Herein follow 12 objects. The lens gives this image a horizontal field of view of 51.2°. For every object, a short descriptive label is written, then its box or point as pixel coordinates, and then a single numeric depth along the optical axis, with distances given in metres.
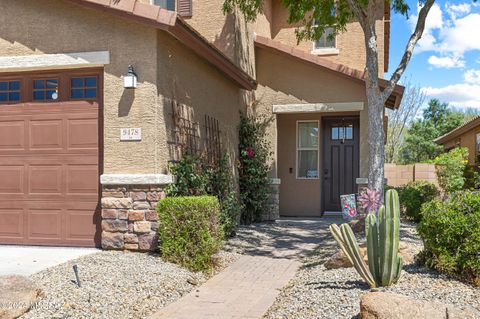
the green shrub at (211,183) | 8.26
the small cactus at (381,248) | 5.35
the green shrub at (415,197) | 11.72
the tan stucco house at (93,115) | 7.69
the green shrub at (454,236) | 5.36
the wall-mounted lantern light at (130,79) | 7.59
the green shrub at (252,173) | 12.56
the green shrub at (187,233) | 7.13
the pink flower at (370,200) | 8.19
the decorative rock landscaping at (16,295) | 4.98
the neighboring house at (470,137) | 19.47
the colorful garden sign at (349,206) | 12.62
